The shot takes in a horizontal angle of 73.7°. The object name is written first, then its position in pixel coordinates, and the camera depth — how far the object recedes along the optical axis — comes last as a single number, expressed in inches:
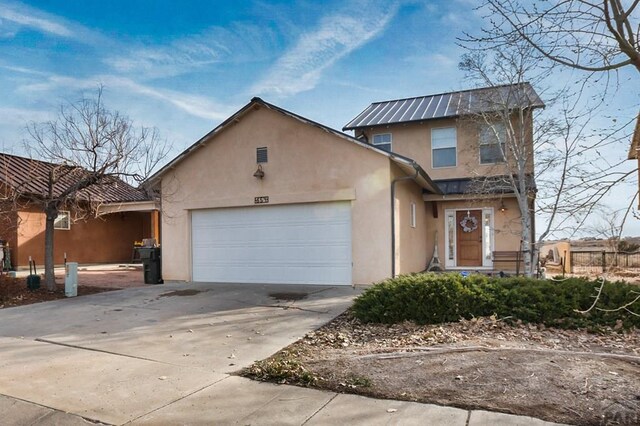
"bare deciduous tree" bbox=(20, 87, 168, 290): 433.4
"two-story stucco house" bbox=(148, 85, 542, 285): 428.5
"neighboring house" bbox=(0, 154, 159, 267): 671.8
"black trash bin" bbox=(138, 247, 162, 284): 517.3
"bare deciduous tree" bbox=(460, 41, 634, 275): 441.4
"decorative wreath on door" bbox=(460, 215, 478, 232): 590.9
